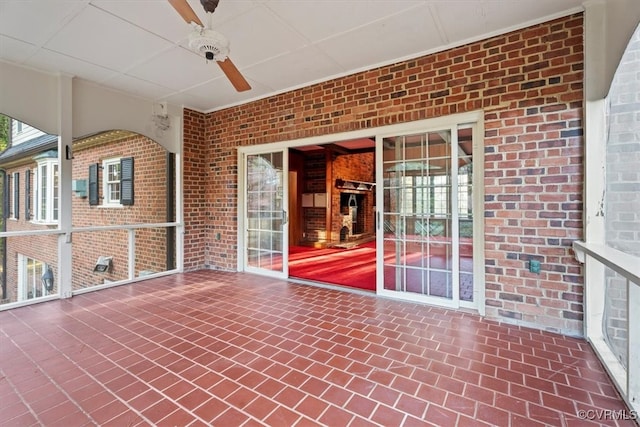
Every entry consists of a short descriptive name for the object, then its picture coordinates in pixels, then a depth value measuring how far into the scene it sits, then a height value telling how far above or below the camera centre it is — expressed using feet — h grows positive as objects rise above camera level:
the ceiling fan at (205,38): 5.91 +3.67
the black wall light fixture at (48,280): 16.44 -3.90
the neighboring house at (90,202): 17.95 +0.74
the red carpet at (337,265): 15.42 -3.46
